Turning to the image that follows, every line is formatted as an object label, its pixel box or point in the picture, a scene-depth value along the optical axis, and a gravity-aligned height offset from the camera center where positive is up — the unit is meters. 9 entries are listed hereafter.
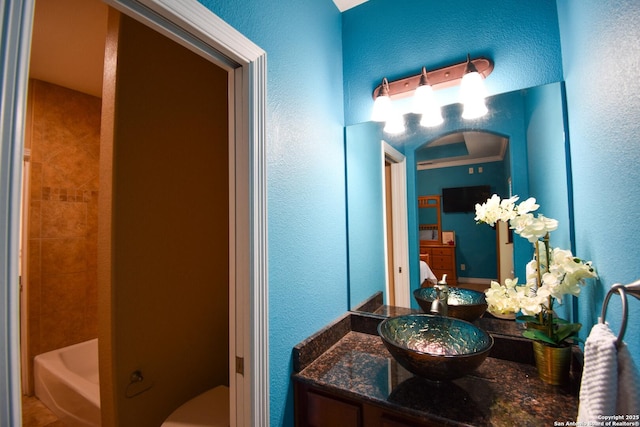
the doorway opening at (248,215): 0.95 +0.05
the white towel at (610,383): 0.49 -0.30
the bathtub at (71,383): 1.97 -1.21
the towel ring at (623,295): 0.50 -0.14
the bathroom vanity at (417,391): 0.86 -0.59
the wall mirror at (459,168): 1.16 +0.26
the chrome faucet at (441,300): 1.30 -0.36
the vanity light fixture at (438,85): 1.30 +0.72
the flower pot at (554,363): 0.95 -0.49
